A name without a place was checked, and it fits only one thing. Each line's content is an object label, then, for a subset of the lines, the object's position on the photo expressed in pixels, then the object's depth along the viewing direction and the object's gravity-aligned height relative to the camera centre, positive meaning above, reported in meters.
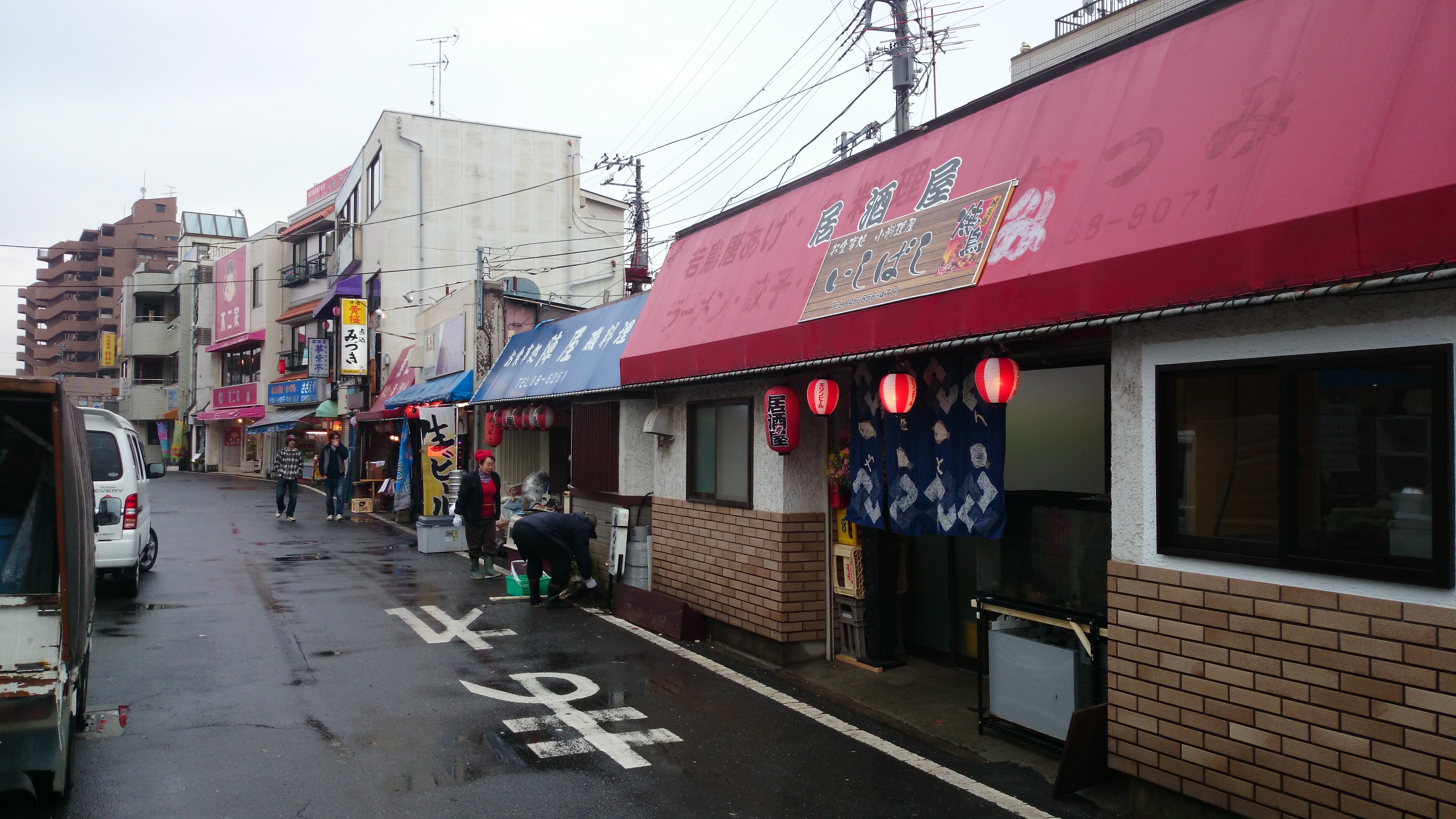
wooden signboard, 6.39 +1.35
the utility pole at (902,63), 12.84 +5.18
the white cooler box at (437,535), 17.44 -2.01
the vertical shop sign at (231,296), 48.88 +7.20
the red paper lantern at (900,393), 7.05 +0.30
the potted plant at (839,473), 8.73 -0.40
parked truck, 5.05 -0.93
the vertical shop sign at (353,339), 31.72 +3.12
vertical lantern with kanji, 8.55 +0.11
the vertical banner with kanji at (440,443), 19.69 -0.30
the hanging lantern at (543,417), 15.42 +0.20
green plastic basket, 12.70 -2.15
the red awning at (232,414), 47.06 +0.74
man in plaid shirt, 23.23 -1.08
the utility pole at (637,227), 30.39 +7.12
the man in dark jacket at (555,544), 11.73 -1.47
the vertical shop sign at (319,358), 39.19 +2.99
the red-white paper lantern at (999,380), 6.17 +0.35
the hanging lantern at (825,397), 8.10 +0.30
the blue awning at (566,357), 13.16 +1.21
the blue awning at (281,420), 41.84 +0.36
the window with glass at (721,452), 9.81 -0.24
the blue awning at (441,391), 19.41 +0.85
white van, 11.82 -0.76
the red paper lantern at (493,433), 17.83 -0.06
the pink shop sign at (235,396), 47.62 +1.69
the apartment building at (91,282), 80.88 +13.46
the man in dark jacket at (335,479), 23.31 -1.28
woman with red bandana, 14.32 -1.35
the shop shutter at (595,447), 12.94 -0.25
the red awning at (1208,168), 4.11 +1.42
